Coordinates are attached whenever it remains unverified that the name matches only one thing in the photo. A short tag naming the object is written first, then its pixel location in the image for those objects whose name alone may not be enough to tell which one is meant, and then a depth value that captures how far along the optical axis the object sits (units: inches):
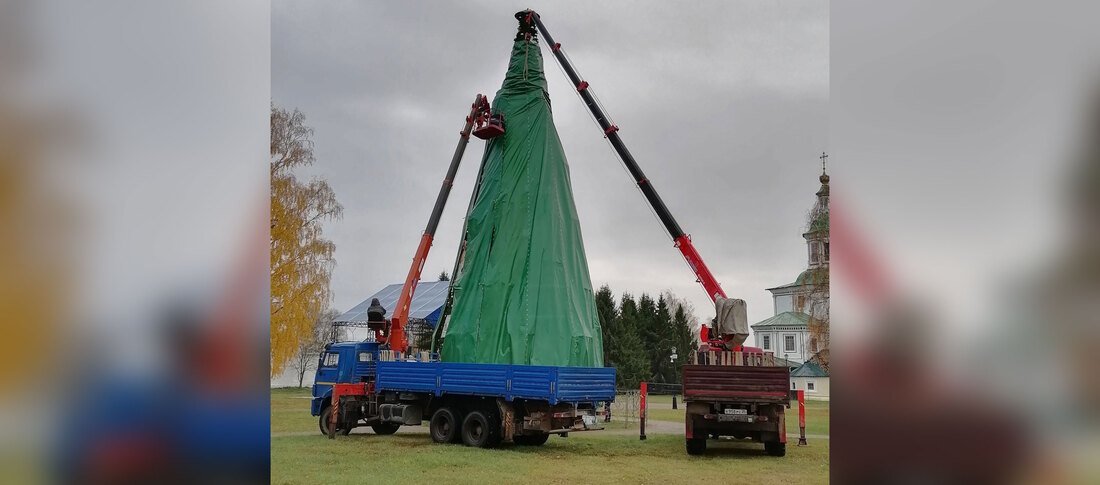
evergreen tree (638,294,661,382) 1966.0
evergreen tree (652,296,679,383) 1966.0
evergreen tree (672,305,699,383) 1961.1
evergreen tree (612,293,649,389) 1786.4
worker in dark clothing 671.8
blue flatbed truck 534.0
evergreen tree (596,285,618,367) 1798.7
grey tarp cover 565.6
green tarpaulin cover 577.0
